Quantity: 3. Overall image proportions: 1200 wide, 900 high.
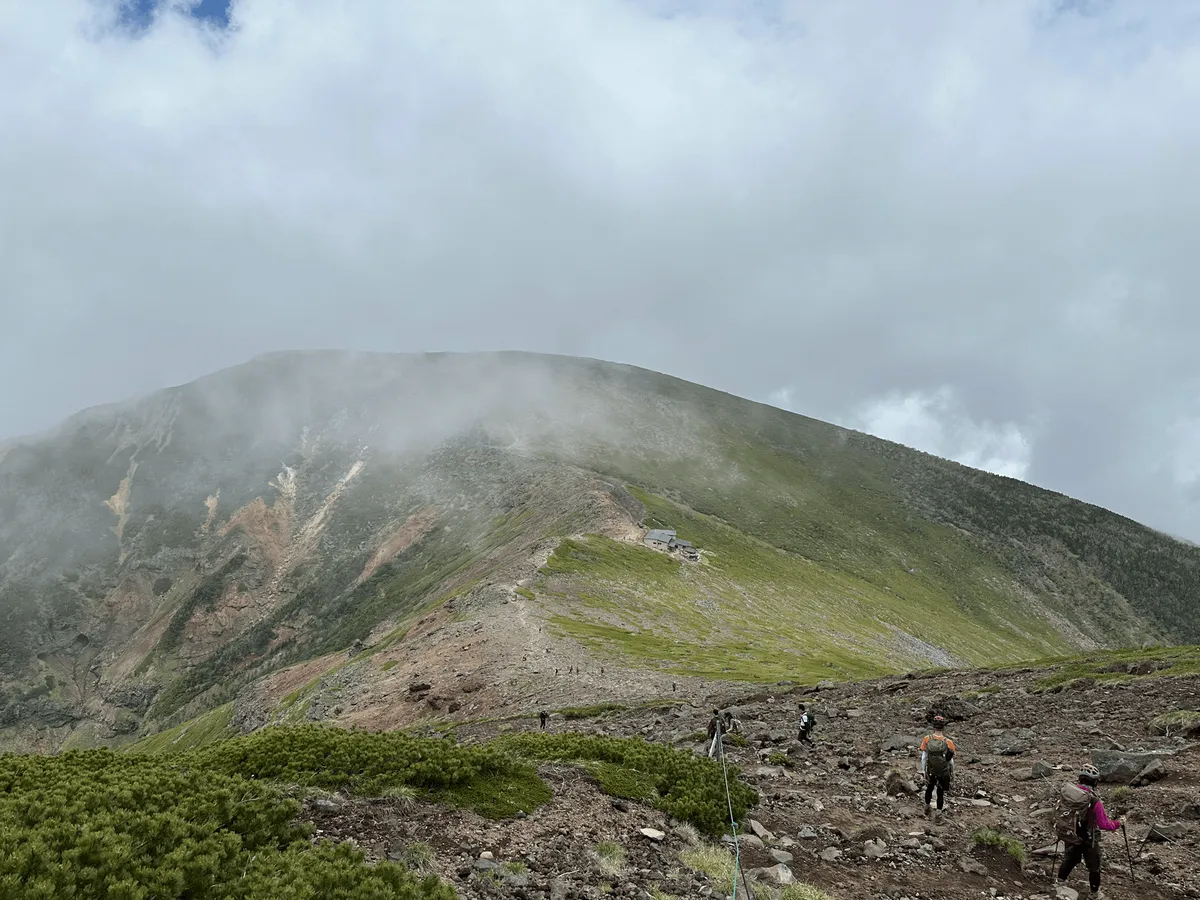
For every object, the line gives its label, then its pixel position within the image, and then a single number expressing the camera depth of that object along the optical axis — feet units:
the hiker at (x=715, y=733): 79.20
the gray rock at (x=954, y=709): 95.45
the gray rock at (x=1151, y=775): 60.70
